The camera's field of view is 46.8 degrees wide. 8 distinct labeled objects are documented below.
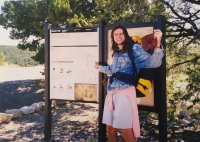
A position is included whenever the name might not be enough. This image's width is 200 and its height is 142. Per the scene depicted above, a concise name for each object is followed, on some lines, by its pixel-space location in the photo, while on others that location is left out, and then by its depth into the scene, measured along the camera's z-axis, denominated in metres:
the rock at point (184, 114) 6.45
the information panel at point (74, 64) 3.91
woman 2.70
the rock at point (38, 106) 7.39
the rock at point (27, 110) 6.89
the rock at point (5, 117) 5.88
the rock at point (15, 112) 6.55
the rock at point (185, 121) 5.87
